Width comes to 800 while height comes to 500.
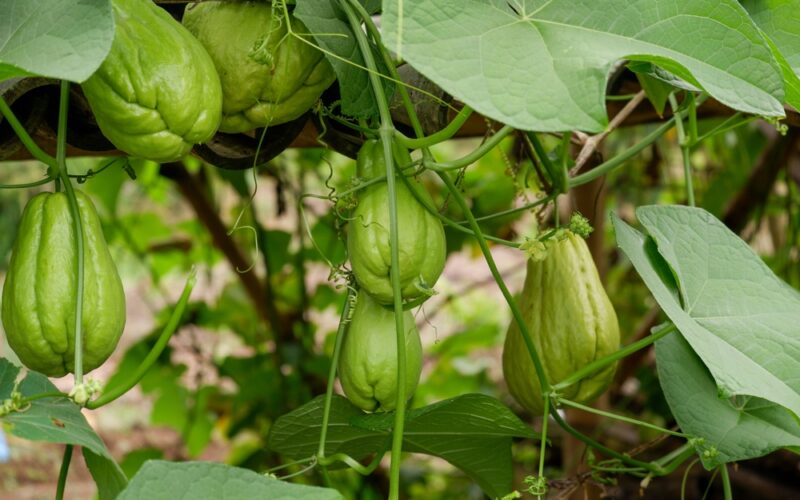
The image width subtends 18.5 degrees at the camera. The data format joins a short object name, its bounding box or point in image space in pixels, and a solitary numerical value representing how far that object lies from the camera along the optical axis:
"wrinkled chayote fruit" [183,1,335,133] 1.80
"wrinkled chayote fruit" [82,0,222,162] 1.71
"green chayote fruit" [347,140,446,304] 1.79
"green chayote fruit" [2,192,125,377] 1.76
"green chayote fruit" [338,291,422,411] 1.84
